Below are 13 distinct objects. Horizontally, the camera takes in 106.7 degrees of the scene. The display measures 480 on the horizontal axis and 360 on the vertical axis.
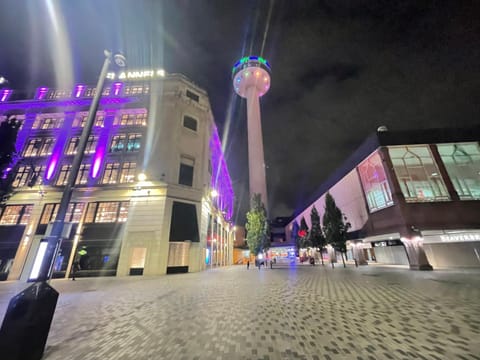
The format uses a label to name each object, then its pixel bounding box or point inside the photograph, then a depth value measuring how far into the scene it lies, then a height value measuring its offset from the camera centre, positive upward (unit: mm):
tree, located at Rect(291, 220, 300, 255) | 57256 +3966
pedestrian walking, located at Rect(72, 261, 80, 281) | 16178 -1596
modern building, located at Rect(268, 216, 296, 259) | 62328 -1671
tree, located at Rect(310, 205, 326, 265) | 32875 +1819
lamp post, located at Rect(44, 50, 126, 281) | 4192 +1906
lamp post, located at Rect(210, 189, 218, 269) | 28712 +4733
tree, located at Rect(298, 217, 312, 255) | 38281 +2311
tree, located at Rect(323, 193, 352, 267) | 26875 +2454
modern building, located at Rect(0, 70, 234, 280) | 19000 +8064
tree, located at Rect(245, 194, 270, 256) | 27953 +2206
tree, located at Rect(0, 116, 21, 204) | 7410 +4282
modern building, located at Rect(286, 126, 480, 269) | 18547 +5122
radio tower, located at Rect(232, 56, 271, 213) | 53750 +49731
